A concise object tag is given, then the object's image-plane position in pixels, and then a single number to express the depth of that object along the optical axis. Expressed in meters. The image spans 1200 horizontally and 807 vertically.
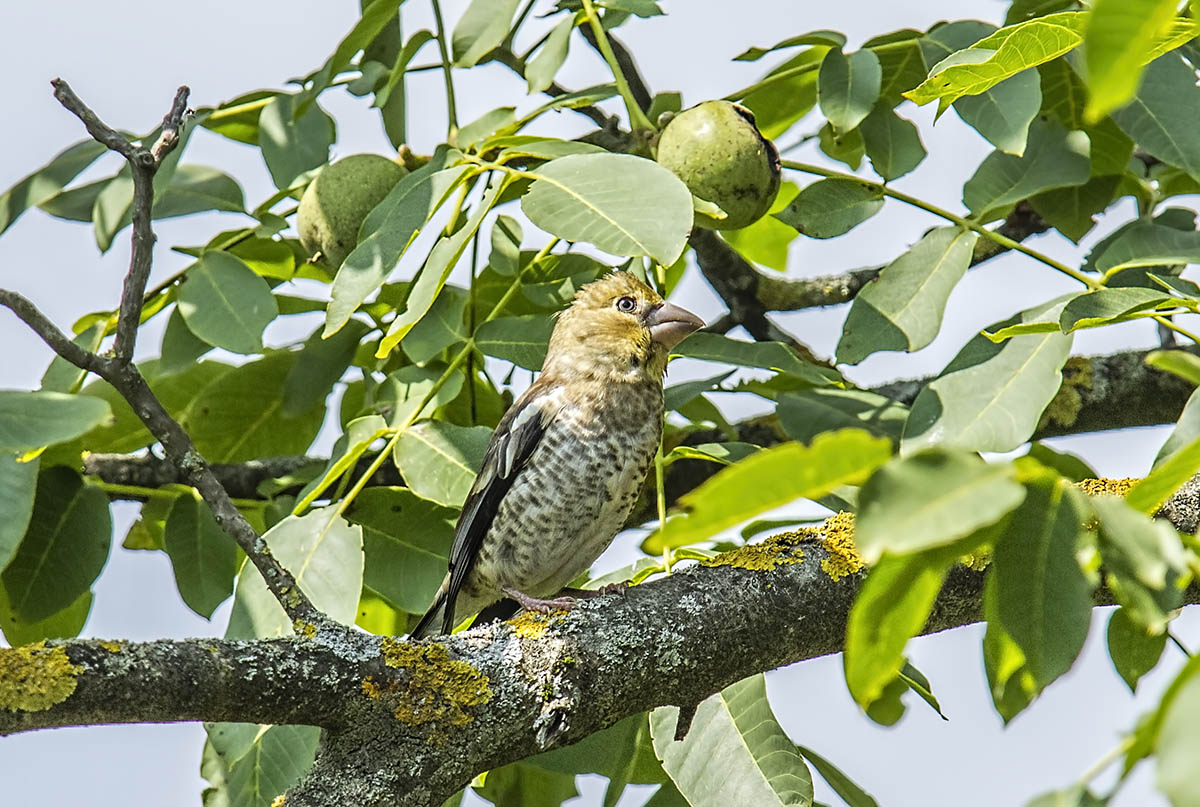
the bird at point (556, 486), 6.98
